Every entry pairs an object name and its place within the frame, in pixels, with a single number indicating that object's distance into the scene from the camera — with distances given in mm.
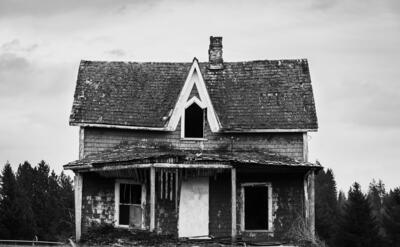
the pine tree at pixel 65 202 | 78181
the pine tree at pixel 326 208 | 63688
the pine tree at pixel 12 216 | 61956
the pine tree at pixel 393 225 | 60597
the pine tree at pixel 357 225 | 58188
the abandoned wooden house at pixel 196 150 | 26484
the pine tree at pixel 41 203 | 73500
